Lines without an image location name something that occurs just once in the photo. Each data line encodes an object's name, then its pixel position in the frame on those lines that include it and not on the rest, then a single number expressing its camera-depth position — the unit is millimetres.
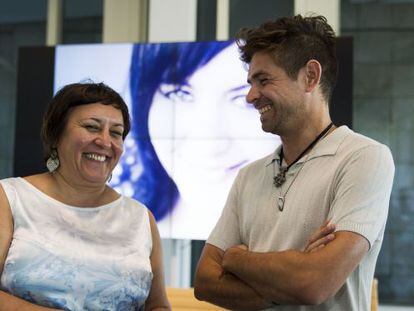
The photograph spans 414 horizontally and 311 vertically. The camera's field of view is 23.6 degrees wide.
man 1881
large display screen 3708
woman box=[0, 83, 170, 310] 2054
